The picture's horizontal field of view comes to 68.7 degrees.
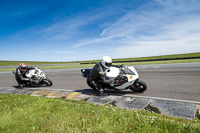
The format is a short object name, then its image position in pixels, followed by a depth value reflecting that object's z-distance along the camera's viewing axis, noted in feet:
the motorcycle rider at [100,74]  19.80
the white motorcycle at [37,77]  30.48
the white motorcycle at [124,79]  19.98
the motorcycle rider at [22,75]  30.22
